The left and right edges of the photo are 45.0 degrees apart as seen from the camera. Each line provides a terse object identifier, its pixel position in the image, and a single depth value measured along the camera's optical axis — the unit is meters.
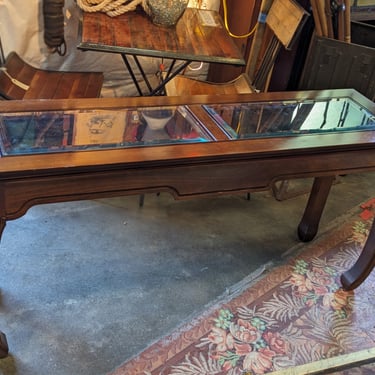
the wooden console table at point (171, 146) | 1.07
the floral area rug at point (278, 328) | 1.42
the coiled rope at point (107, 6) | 2.01
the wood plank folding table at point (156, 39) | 1.77
